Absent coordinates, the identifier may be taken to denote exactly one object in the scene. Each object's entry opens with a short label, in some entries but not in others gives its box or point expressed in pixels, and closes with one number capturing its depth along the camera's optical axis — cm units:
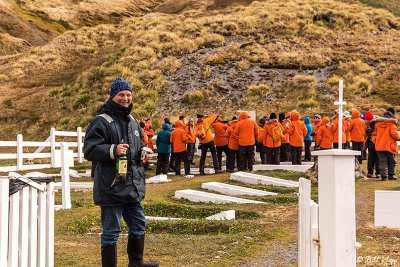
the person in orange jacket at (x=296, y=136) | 2125
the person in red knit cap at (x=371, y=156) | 1831
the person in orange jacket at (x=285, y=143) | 2177
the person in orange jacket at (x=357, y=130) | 2063
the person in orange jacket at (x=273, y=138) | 2105
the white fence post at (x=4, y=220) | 444
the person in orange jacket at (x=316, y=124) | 2245
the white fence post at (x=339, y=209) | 481
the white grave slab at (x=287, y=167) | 2003
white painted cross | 582
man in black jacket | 666
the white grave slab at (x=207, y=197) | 1437
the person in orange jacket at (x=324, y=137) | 2002
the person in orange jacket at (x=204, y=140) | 2130
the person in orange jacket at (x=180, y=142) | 2117
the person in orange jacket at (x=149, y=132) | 2330
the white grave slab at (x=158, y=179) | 1938
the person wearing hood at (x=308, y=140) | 2348
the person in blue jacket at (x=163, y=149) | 2123
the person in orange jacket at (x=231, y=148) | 2169
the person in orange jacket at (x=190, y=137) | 2138
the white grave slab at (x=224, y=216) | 1197
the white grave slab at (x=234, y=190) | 1570
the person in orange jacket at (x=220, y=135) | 2222
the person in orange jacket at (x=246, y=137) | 2066
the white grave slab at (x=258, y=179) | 1730
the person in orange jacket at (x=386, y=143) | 1689
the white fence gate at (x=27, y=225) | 450
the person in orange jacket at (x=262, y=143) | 2169
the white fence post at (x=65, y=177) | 1361
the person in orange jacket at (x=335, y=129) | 1919
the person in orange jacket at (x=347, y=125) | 2050
